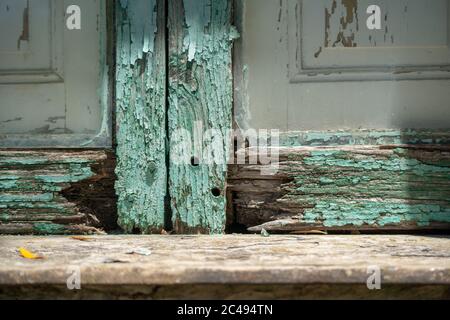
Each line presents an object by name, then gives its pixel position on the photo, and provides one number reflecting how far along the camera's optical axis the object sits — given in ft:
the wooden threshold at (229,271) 3.99
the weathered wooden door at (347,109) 4.55
